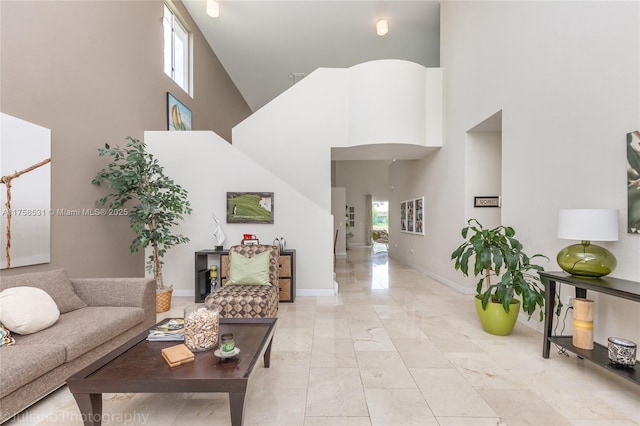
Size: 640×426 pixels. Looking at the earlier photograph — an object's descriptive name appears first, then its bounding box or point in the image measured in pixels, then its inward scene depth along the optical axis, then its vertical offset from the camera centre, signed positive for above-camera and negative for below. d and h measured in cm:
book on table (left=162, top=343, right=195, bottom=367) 181 -88
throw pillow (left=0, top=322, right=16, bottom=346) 210 -89
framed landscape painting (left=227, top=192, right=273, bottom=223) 517 +16
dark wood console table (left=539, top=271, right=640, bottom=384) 210 -73
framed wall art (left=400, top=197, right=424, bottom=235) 728 -1
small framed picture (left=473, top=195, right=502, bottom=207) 522 +26
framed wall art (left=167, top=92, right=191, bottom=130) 577 +207
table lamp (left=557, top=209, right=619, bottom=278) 240 -17
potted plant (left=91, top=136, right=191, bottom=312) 403 +24
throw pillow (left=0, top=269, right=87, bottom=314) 260 -65
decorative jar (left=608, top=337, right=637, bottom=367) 217 -101
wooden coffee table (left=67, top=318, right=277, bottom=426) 163 -92
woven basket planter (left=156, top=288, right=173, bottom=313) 428 -125
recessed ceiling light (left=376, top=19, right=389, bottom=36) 665 +427
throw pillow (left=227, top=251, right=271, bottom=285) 420 -78
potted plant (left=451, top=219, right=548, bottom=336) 313 -73
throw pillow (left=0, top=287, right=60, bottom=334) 222 -75
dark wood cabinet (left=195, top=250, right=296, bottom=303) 478 -95
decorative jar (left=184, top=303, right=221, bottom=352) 200 -78
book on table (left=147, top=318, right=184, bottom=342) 221 -90
